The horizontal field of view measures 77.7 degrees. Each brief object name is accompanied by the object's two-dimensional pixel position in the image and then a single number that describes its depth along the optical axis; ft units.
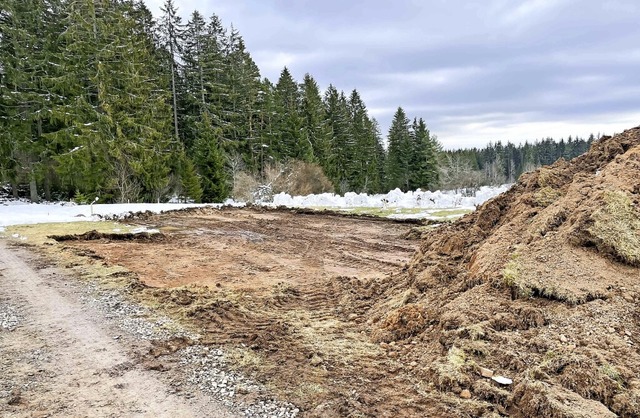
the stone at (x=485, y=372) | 11.71
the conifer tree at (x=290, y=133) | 141.08
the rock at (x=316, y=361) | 13.76
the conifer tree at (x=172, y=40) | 114.35
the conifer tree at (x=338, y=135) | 164.76
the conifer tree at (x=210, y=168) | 112.37
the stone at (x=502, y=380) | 11.27
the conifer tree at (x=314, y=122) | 155.02
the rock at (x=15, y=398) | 11.80
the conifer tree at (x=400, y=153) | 177.99
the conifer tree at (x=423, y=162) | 174.29
